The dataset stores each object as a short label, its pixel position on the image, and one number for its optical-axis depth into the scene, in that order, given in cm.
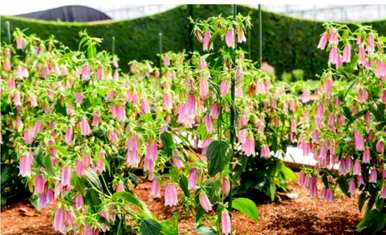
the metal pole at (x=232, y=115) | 253
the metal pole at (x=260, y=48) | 488
